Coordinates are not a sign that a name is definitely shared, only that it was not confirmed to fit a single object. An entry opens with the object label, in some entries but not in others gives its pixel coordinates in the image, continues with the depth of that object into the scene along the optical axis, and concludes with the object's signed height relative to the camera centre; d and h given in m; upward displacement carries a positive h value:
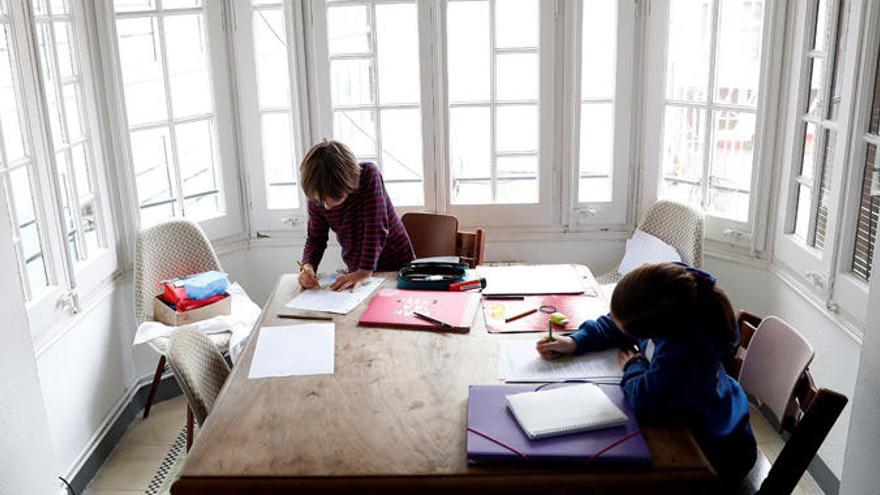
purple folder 1.92 -0.92
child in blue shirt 2.04 -0.75
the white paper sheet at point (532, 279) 3.06 -0.86
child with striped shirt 3.12 -0.65
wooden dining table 1.90 -0.94
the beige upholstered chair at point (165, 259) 3.86 -0.95
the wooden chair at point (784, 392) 2.02 -0.94
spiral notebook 2.02 -0.89
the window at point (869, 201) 3.08 -0.60
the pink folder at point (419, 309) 2.77 -0.88
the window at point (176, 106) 3.96 -0.23
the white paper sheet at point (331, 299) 2.98 -0.88
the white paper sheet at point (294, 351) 2.49 -0.91
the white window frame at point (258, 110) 4.20 -0.27
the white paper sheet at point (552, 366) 2.35 -0.90
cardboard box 3.79 -1.15
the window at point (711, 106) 3.95 -0.30
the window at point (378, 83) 4.26 -0.15
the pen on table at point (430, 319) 2.74 -0.88
